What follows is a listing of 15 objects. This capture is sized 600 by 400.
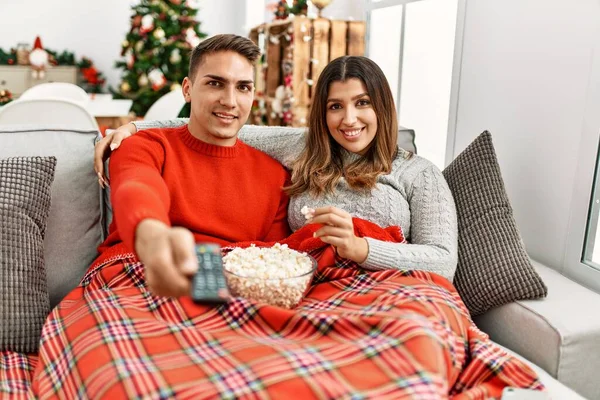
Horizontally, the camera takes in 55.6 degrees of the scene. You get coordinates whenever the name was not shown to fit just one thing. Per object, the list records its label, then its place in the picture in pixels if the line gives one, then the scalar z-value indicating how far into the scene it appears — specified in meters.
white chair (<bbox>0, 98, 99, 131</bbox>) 2.67
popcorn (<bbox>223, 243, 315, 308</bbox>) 1.15
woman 1.55
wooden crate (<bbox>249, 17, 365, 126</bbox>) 3.48
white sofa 1.28
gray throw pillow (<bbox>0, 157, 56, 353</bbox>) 1.30
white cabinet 5.50
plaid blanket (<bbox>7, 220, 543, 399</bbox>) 0.93
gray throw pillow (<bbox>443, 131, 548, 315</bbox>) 1.42
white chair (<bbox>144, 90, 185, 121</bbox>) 3.99
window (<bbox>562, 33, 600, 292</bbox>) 1.55
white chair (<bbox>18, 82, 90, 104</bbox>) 4.00
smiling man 1.48
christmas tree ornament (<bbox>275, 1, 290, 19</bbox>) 4.20
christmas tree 5.34
